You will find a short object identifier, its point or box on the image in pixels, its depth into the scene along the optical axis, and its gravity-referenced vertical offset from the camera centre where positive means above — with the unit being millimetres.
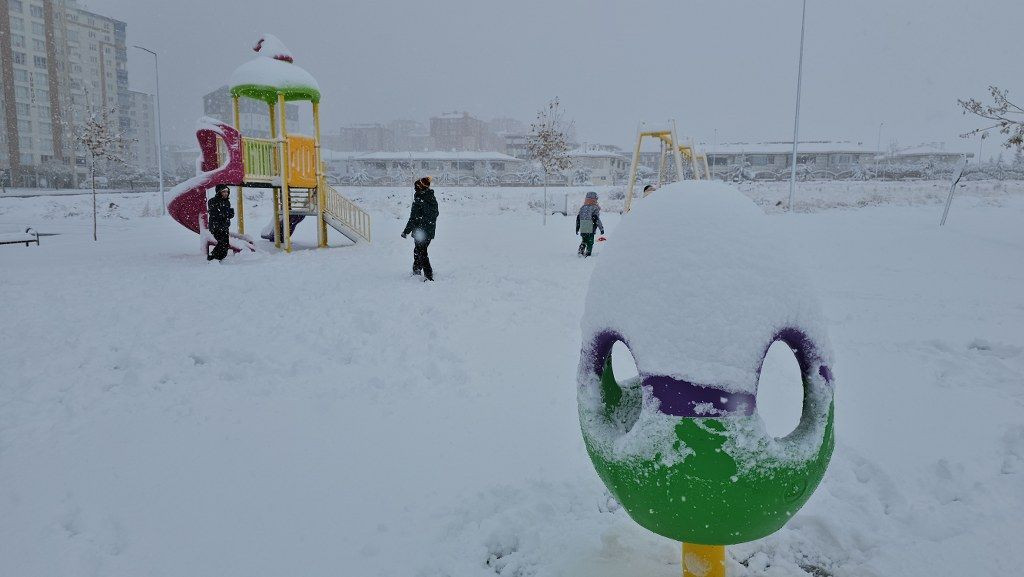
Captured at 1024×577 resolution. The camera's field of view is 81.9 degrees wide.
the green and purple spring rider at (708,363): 2039 -571
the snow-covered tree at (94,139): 18250 +1549
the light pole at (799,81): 25984 +5298
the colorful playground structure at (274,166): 13328 +636
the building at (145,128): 104750 +11311
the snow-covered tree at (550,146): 26078 +2265
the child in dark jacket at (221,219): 12578 -606
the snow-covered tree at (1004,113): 11297 +1768
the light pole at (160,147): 28570 +2067
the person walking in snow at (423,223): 10289 -501
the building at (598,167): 64000 +3981
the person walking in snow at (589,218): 13414 -464
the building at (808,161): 62375 +4914
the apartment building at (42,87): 60000 +11031
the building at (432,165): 68938 +3861
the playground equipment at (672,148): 14211 +1336
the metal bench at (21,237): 15047 -1304
